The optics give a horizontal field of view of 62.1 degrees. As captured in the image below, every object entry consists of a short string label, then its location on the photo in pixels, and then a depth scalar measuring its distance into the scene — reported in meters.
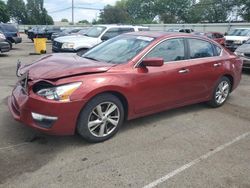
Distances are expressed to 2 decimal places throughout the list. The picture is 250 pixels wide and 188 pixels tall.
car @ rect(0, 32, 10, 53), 9.46
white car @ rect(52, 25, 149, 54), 7.97
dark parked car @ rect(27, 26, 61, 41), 20.23
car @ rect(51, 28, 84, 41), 18.03
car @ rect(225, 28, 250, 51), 12.29
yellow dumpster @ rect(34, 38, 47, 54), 11.29
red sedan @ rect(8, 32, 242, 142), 2.72
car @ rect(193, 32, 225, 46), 14.08
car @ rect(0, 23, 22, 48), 13.03
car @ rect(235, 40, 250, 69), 7.27
